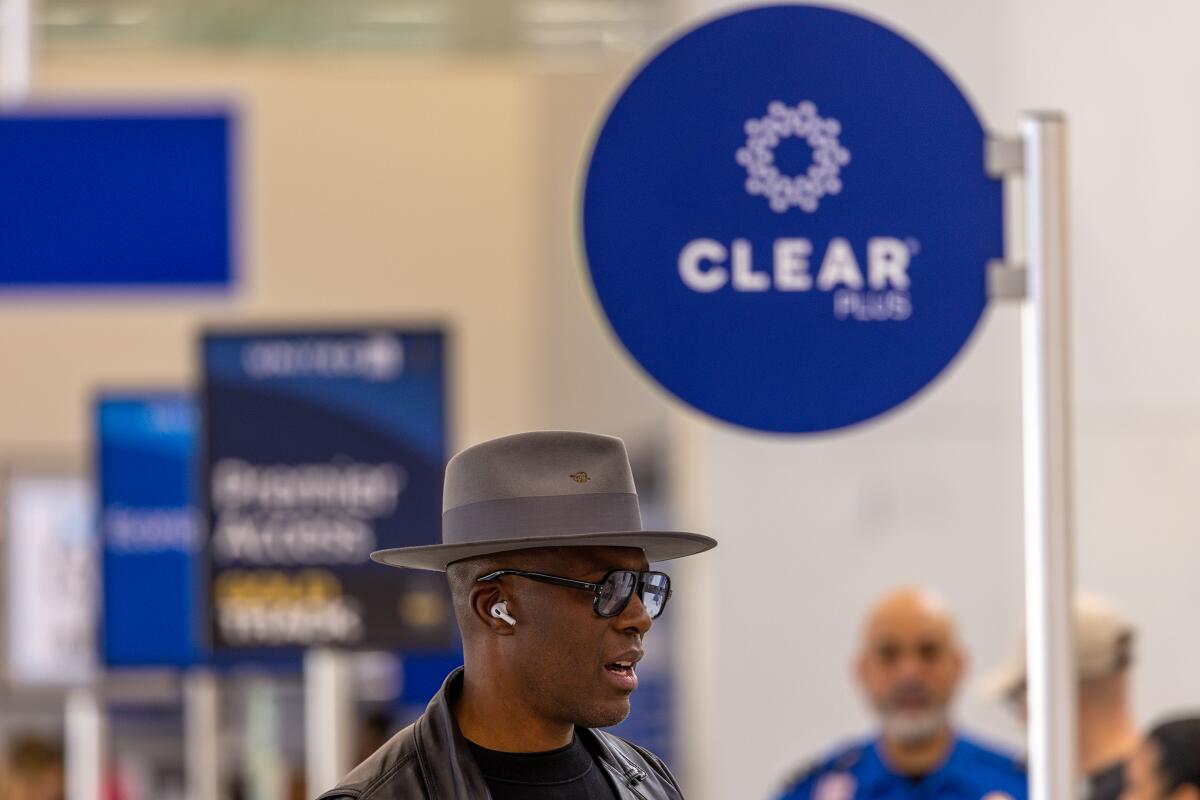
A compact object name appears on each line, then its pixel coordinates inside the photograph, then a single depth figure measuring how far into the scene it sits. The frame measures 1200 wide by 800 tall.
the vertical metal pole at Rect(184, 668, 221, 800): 14.10
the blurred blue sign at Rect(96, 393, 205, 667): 13.36
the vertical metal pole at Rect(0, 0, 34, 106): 13.54
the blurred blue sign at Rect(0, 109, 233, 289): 10.62
